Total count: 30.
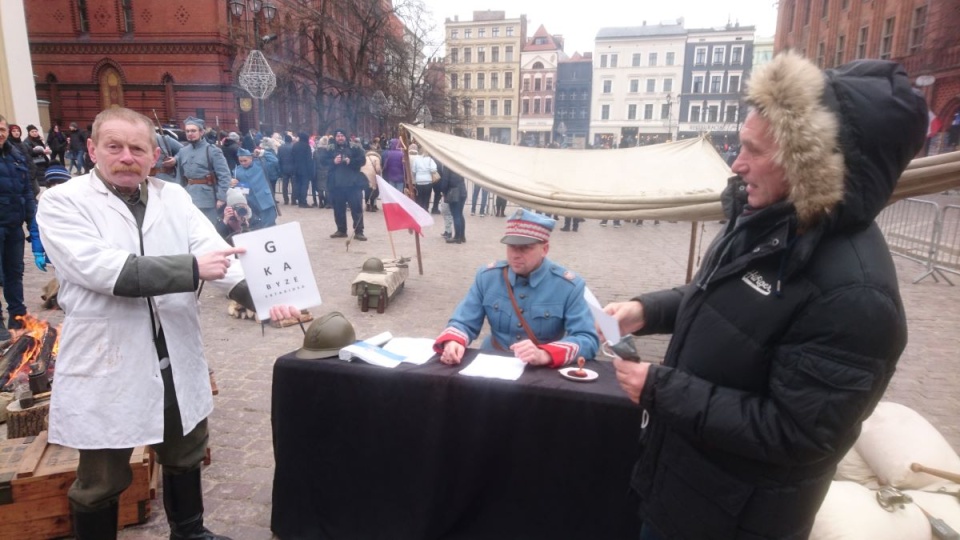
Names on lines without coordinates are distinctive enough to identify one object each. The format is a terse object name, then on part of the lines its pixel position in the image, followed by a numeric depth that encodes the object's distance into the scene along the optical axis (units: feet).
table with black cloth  7.95
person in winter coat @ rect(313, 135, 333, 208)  50.57
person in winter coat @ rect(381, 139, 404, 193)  47.29
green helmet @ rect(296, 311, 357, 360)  9.09
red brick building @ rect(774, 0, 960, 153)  53.88
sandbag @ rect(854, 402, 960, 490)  8.92
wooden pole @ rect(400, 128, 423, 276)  28.84
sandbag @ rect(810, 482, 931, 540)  7.86
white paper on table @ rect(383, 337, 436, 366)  9.29
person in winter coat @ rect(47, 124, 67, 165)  59.82
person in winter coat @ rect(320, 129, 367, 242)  36.43
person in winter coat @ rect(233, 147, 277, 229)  26.81
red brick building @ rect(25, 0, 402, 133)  87.45
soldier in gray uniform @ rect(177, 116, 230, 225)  22.45
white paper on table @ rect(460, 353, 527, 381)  8.38
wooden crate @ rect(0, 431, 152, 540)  8.89
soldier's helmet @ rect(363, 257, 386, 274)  23.89
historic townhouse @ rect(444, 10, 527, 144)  230.27
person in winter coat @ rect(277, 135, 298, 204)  50.85
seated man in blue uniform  10.43
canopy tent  16.96
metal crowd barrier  30.41
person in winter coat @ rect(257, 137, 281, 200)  48.19
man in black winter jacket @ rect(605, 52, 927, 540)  4.03
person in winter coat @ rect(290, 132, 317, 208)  49.42
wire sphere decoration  48.62
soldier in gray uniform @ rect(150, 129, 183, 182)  21.65
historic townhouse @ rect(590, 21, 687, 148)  209.46
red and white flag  26.53
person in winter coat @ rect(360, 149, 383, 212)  45.41
